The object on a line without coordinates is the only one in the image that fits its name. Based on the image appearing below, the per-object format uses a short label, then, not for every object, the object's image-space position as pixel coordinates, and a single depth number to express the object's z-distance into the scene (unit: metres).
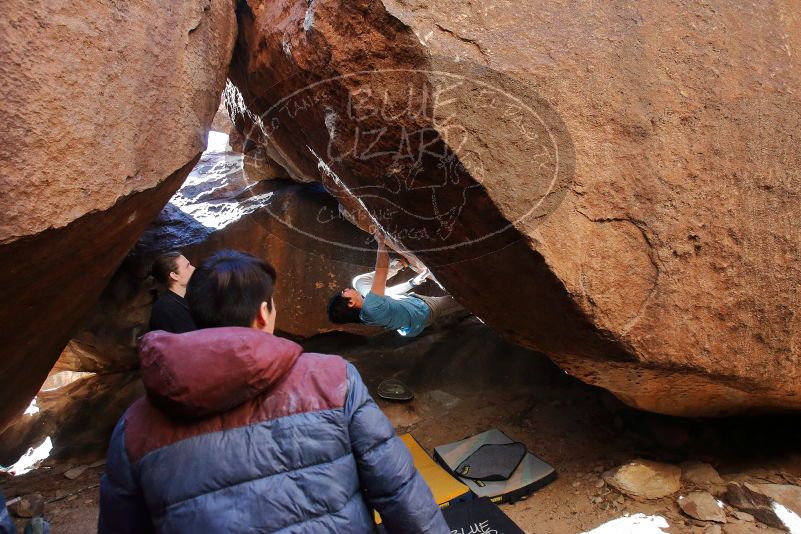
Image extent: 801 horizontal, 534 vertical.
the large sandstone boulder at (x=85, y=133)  1.38
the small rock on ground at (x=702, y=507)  1.90
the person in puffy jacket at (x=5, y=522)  1.42
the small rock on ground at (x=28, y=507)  2.56
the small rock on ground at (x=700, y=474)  2.08
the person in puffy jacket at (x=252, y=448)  0.87
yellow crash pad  2.20
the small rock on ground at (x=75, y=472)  3.00
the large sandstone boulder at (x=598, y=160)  1.59
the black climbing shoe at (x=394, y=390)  3.27
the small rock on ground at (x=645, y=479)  2.07
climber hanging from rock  2.57
